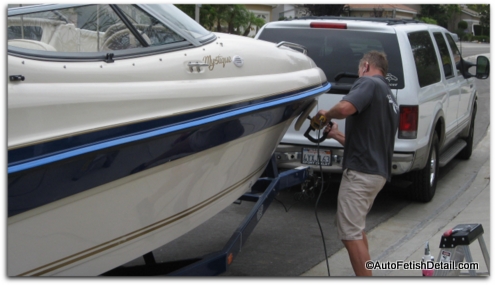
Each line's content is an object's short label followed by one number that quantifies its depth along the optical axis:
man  4.15
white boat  2.75
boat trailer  3.77
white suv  5.76
